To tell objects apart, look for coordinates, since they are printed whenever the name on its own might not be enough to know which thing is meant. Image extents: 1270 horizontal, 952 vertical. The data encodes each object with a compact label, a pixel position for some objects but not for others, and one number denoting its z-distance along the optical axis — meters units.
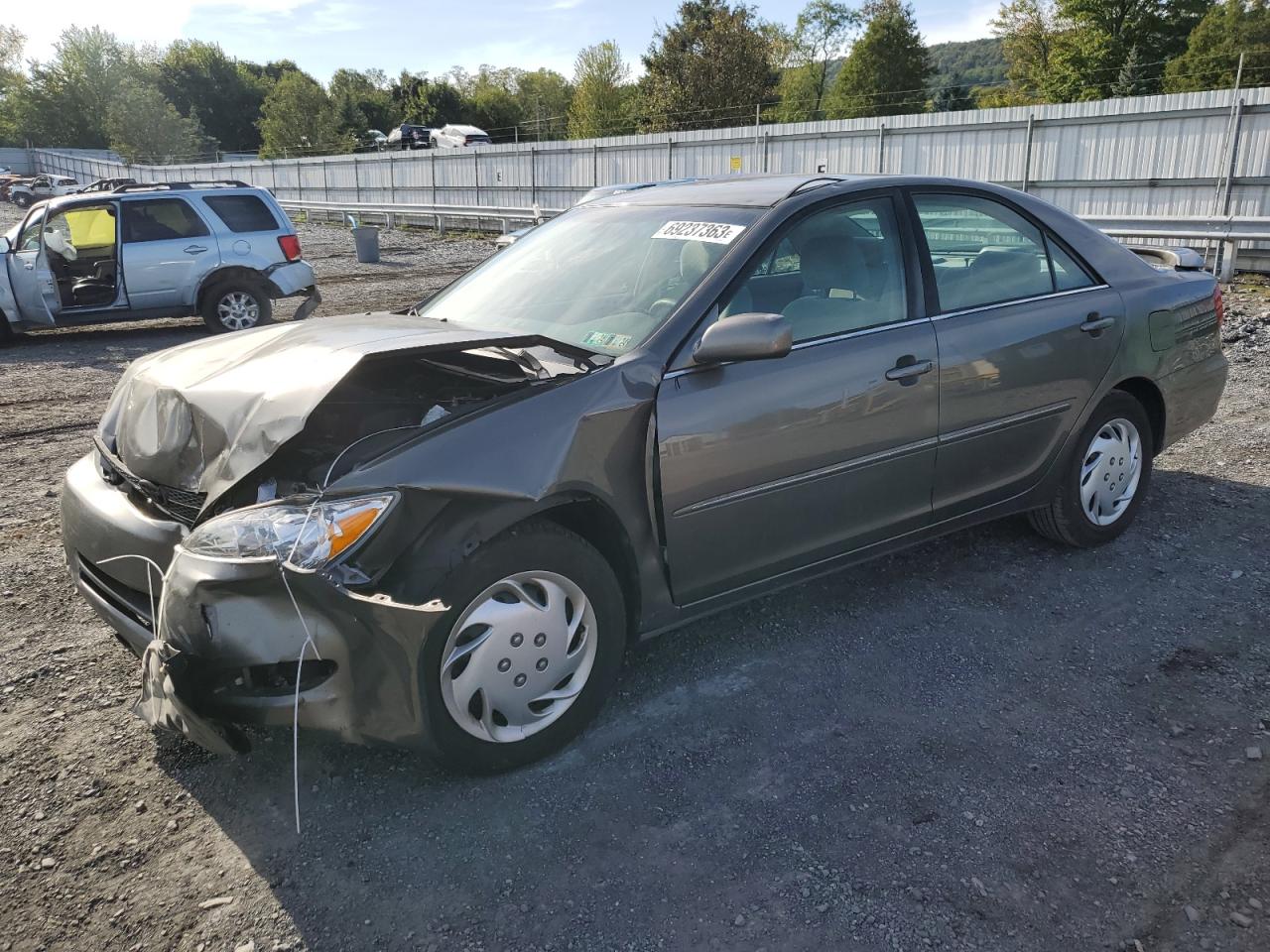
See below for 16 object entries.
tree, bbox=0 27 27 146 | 79.00
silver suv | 11.13
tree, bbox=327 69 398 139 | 74.62
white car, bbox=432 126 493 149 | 45.06
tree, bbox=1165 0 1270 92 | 42.38
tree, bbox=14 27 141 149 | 78.38
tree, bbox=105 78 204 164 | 68.56
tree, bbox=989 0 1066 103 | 56.44
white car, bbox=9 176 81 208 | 38.20
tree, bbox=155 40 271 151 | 91.69
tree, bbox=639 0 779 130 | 51.12
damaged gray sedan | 2.53
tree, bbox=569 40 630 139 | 62.09
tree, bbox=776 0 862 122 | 71.25
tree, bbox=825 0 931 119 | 58.19
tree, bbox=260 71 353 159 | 63.19
